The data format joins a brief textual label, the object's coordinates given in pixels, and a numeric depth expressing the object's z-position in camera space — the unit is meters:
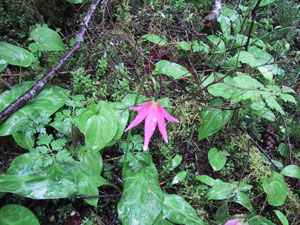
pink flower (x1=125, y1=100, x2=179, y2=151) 0.29
